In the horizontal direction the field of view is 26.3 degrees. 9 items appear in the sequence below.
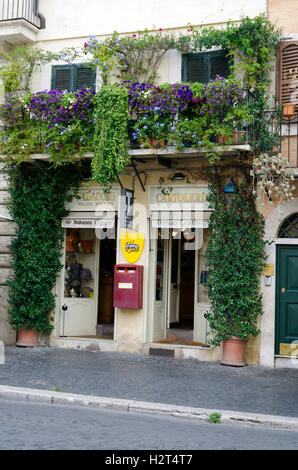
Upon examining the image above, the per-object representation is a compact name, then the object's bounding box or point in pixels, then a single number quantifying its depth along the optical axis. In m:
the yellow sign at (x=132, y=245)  13.16
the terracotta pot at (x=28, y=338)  13.65
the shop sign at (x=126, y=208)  12.79
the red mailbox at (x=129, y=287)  12.87
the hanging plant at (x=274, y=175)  11.04
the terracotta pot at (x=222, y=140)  11.56
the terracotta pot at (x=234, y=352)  11.86
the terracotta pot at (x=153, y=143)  12.01
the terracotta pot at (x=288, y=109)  11.50
